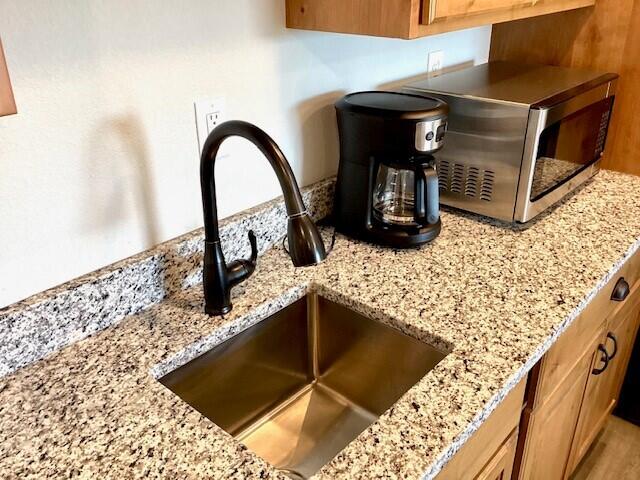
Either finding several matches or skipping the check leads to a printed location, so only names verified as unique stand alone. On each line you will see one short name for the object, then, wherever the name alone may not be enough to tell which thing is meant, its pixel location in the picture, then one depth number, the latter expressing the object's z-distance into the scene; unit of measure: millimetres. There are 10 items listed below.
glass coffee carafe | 1121
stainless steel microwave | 1205
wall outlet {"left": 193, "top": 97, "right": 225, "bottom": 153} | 1001
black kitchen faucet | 803
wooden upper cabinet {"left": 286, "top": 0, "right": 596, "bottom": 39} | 944
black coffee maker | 1092
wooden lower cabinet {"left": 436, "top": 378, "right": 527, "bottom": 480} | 834
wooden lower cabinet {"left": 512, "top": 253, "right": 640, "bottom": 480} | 1089
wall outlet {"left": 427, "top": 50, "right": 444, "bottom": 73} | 1514
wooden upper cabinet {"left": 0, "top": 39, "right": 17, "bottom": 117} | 509
